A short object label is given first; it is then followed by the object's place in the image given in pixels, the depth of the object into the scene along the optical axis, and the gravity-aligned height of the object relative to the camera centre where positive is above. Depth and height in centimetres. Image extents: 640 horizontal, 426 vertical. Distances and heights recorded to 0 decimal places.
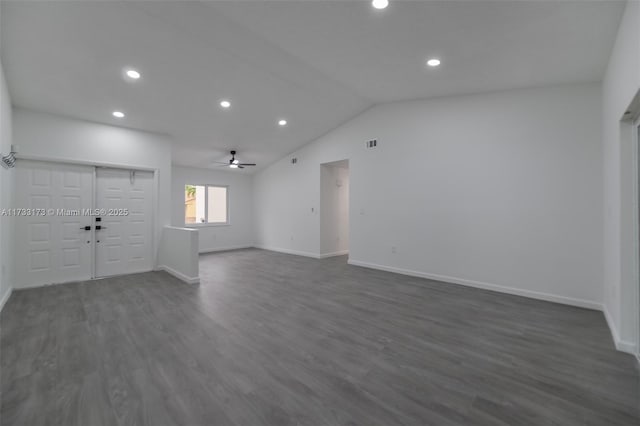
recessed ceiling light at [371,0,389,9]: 259 +208
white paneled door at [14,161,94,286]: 430 -14
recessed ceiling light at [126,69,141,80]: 373 +200
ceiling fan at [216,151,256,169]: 693 +149
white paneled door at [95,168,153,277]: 507 -15
